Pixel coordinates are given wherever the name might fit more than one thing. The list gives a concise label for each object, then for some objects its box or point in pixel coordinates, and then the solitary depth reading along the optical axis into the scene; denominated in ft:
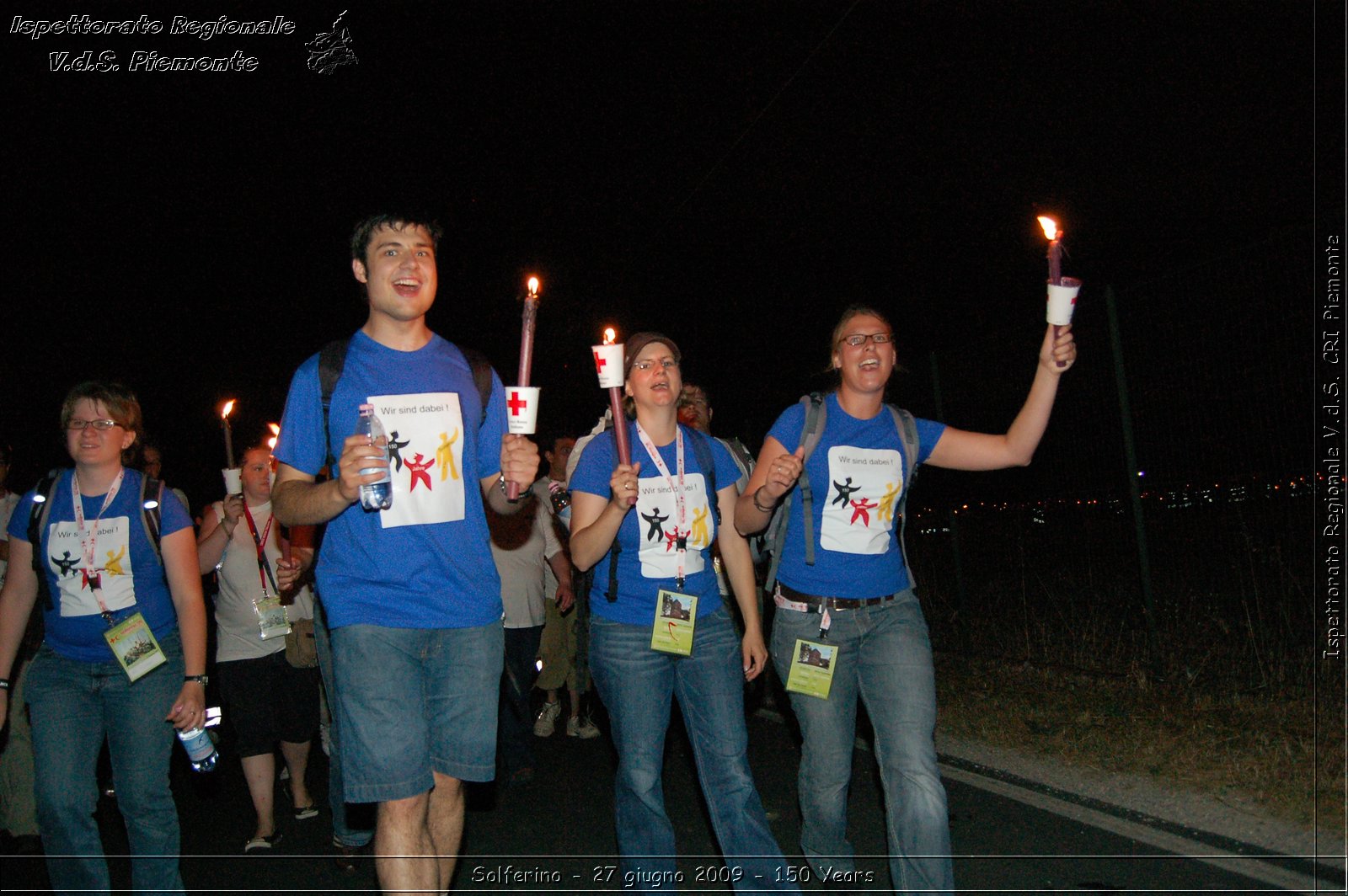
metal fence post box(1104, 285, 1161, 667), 25.49
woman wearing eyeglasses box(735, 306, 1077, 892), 13.39
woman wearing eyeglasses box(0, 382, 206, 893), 13.43
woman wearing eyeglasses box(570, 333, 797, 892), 13.58
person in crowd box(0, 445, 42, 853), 20.75
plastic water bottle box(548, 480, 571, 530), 16.88
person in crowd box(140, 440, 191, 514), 25.82
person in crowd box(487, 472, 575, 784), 23.35
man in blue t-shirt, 10.56
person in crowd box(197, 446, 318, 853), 20.43
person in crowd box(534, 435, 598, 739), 29.19
